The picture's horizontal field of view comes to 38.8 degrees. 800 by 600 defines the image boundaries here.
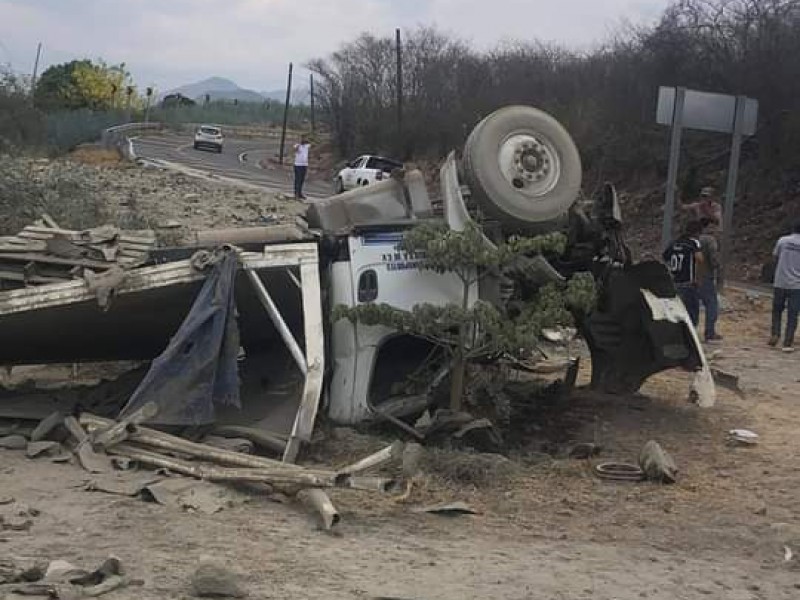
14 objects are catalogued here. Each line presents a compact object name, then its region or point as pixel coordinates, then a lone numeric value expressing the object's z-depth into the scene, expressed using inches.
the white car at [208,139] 2497.5
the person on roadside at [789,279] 495.8
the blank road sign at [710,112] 610.9
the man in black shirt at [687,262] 478.6
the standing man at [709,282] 494.0
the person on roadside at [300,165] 1152.2
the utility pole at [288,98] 2612.0
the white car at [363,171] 1434.5
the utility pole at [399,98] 2038.6
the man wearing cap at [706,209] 551.8
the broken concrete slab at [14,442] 297.0
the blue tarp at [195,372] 287.7
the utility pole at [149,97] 3389.5
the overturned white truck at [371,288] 294.8
